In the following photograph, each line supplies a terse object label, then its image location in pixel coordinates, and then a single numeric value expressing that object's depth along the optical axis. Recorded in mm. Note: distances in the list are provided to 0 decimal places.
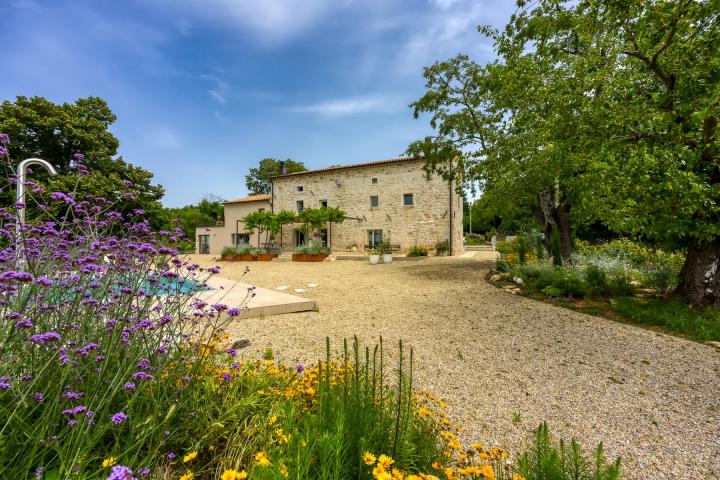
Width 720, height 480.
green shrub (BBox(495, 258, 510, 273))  8832
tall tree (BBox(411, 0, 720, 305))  4495
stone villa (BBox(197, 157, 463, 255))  18578
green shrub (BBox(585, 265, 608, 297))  6227
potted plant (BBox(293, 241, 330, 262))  15922
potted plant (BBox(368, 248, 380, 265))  14392
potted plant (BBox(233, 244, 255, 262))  17359
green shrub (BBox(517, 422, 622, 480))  1322
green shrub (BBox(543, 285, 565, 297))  6410
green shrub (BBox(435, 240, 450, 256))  18016
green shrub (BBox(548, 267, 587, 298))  6301
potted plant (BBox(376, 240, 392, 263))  17883
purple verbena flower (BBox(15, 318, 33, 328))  1170
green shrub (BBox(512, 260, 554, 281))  7425
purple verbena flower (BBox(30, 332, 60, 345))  1145
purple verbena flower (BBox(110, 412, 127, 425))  1056
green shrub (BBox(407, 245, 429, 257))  17509
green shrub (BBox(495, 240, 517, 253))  16362
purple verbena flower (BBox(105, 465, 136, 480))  745
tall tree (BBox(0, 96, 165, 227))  14891
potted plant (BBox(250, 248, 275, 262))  17422
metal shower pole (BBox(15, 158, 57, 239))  2229
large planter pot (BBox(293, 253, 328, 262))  15906
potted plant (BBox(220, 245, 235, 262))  17175
